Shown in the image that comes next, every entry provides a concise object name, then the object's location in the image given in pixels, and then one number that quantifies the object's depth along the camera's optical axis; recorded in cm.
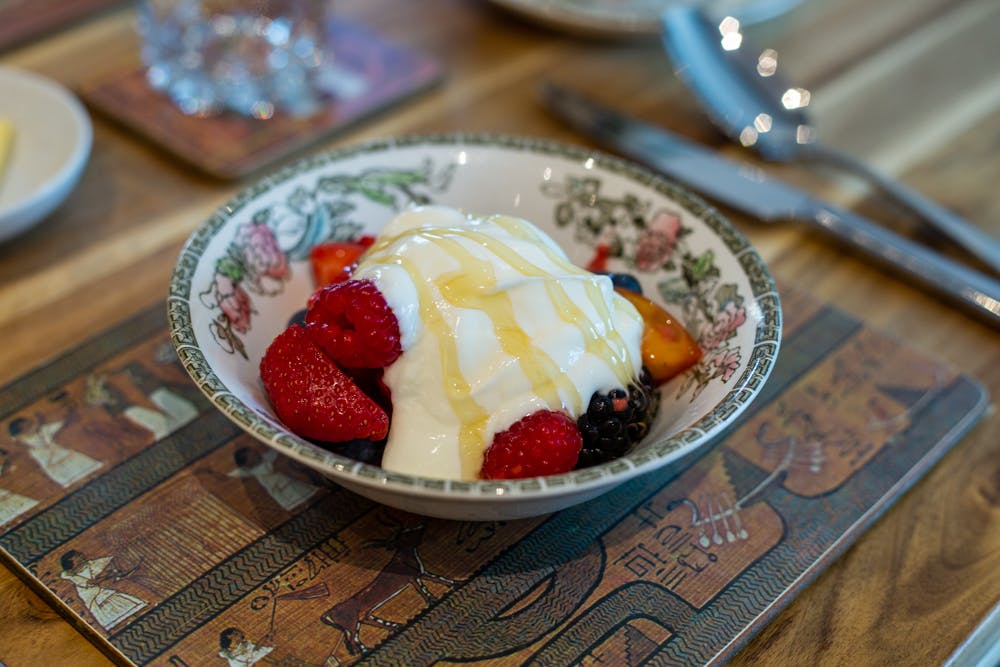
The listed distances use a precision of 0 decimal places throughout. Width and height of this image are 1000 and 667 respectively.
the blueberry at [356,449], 41
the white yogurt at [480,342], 41
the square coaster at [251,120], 56
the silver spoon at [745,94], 58
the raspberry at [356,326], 41
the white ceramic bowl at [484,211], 40
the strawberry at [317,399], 41
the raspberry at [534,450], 40
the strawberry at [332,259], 46
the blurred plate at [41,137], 53
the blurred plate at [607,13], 63
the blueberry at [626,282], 46
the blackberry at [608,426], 42
